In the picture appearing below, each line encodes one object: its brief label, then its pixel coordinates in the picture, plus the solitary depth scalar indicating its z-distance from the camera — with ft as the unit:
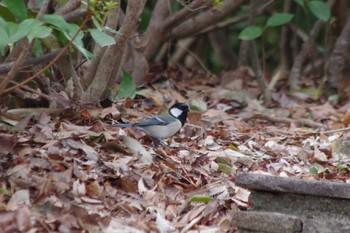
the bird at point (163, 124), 38.17
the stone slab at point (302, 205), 27.14
